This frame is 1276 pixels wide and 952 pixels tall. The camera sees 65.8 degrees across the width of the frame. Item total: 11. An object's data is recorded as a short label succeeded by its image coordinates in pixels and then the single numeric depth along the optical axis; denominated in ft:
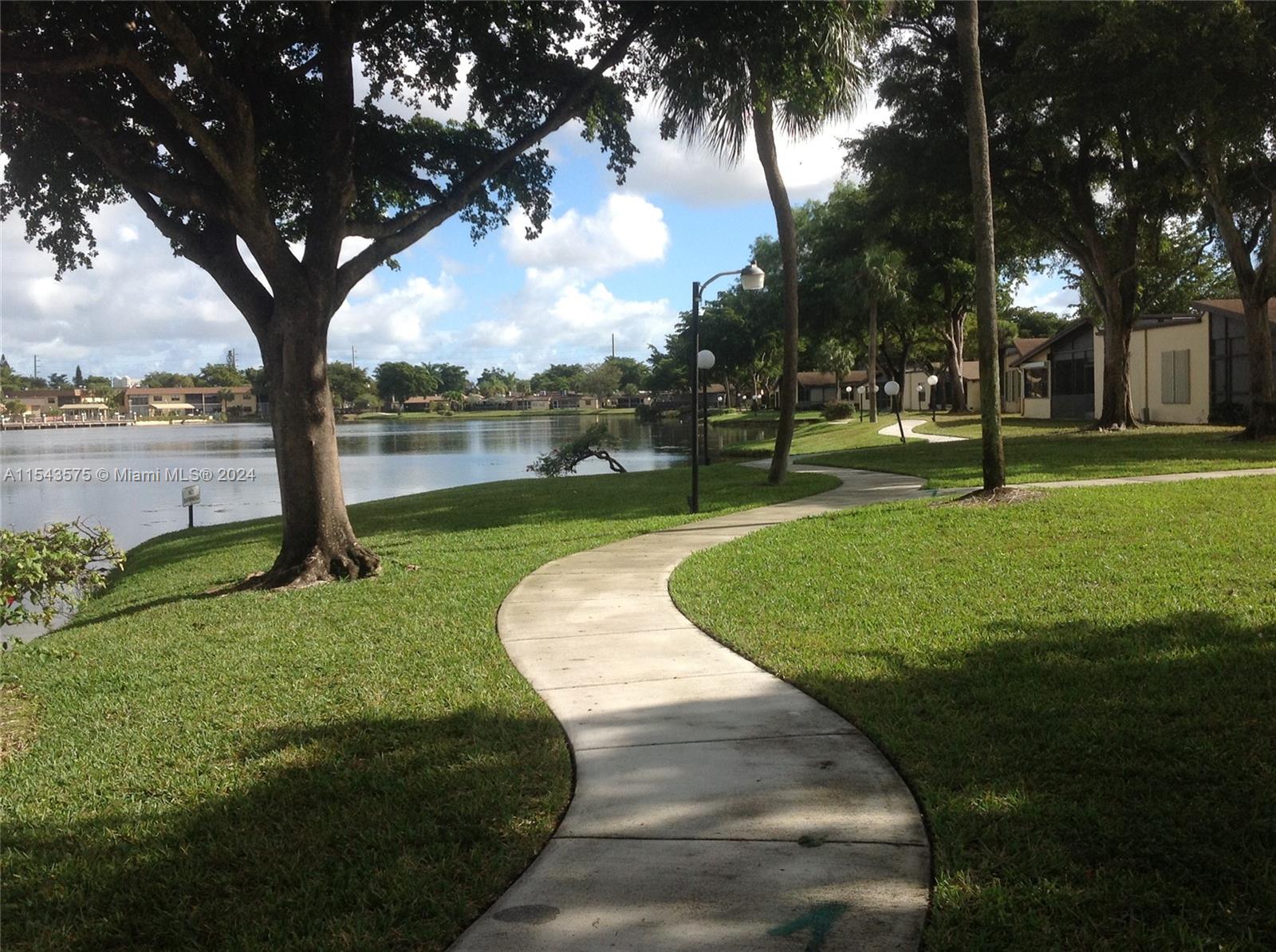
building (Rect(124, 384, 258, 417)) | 440.45
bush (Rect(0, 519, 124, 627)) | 21.22
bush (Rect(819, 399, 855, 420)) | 182.40
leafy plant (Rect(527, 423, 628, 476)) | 100.48
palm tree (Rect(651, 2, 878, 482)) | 38.19
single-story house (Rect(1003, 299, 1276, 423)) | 89.30
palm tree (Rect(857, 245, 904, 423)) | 146.51
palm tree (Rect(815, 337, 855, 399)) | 209.46
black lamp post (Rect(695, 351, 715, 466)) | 67.62
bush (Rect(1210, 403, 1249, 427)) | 86.84
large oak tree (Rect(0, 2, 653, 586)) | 31.73
